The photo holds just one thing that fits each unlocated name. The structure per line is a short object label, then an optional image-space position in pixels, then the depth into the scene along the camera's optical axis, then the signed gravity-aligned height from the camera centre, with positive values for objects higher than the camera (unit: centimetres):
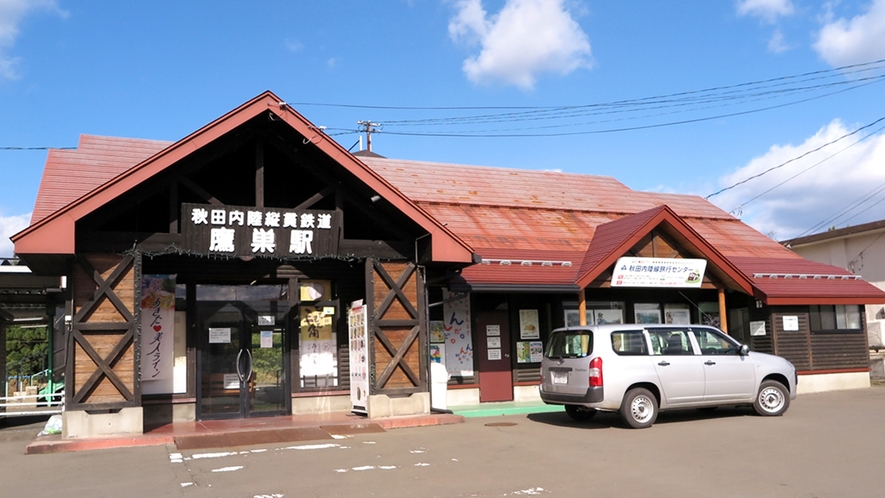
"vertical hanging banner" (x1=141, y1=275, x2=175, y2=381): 1359 +34
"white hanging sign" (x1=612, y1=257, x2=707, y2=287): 1667 +120
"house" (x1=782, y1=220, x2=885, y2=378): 2706 +254
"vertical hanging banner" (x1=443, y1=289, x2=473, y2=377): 1652 -9
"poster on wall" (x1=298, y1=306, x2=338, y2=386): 1480 -15
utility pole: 3741 +1043
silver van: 1207 -77
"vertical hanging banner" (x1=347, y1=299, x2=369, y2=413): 1350 -32
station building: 1176 +102
